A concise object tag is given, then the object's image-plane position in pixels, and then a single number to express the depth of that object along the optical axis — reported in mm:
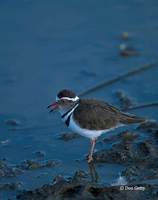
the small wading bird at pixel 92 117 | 9531
